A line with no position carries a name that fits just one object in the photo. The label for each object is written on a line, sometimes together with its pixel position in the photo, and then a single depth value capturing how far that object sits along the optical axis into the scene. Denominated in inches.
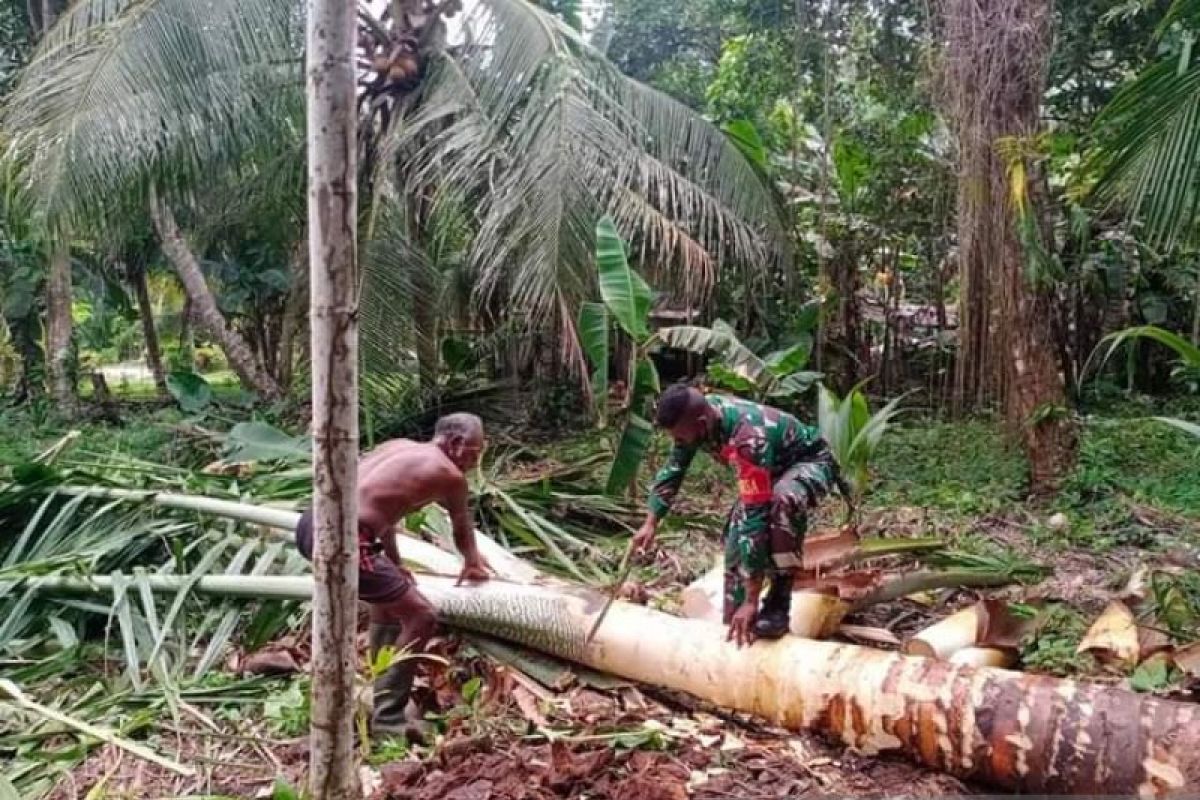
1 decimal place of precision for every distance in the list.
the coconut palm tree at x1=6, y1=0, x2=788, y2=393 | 248.5
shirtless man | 129.3
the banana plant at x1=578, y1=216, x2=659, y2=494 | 223.6
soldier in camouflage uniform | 139.3
